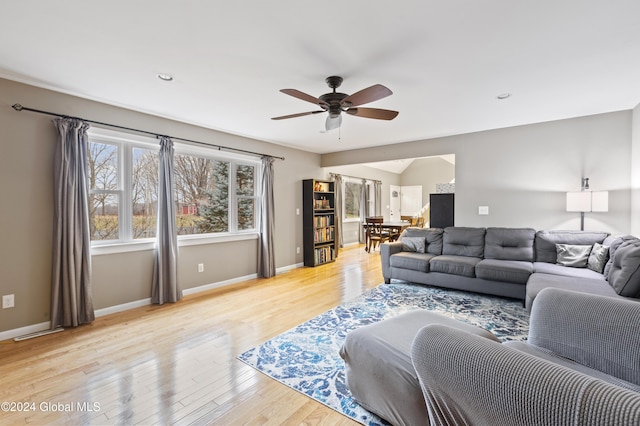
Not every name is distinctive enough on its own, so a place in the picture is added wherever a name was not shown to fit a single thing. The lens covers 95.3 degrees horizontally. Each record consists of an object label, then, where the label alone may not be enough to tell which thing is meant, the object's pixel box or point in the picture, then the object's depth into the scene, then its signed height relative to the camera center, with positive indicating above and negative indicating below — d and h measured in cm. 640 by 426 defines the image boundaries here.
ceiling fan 236 +93
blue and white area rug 203 -124
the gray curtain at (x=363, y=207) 939 -1
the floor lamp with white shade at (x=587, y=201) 360 +4
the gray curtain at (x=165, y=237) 380 -37
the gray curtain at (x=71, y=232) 301 -23
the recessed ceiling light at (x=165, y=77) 270 +124
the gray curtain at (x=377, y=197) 992 +32
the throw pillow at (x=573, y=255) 351 -63
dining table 766 -58
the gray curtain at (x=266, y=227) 518 -35
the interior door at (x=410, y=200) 1099 +24
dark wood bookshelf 599 -30
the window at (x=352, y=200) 888 +21
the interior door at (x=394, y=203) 1096 +12
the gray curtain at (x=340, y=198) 805 +25
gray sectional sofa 282 -73
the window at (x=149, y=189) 348 +28
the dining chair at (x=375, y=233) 779 -71
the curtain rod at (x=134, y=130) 283 +99
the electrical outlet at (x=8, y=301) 279 -87
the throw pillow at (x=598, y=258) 323 -61
